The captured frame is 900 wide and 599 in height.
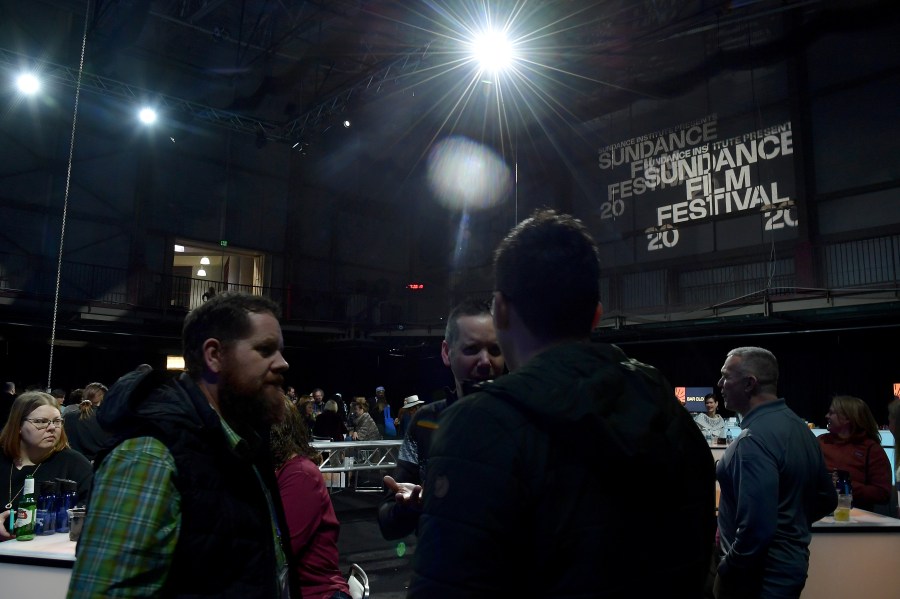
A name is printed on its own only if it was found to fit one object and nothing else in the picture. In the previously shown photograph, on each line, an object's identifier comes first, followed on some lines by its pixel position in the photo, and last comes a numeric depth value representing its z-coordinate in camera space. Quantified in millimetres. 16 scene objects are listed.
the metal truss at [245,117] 12838
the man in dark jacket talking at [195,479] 1326
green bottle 3258
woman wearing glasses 3709
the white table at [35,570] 2943
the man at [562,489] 908
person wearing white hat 12927
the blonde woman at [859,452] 4562
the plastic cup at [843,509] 4008
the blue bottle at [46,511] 3410
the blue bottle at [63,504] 3510
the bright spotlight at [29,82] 12622
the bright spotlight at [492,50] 12258
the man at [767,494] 2705
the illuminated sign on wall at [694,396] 13859
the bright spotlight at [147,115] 14141
